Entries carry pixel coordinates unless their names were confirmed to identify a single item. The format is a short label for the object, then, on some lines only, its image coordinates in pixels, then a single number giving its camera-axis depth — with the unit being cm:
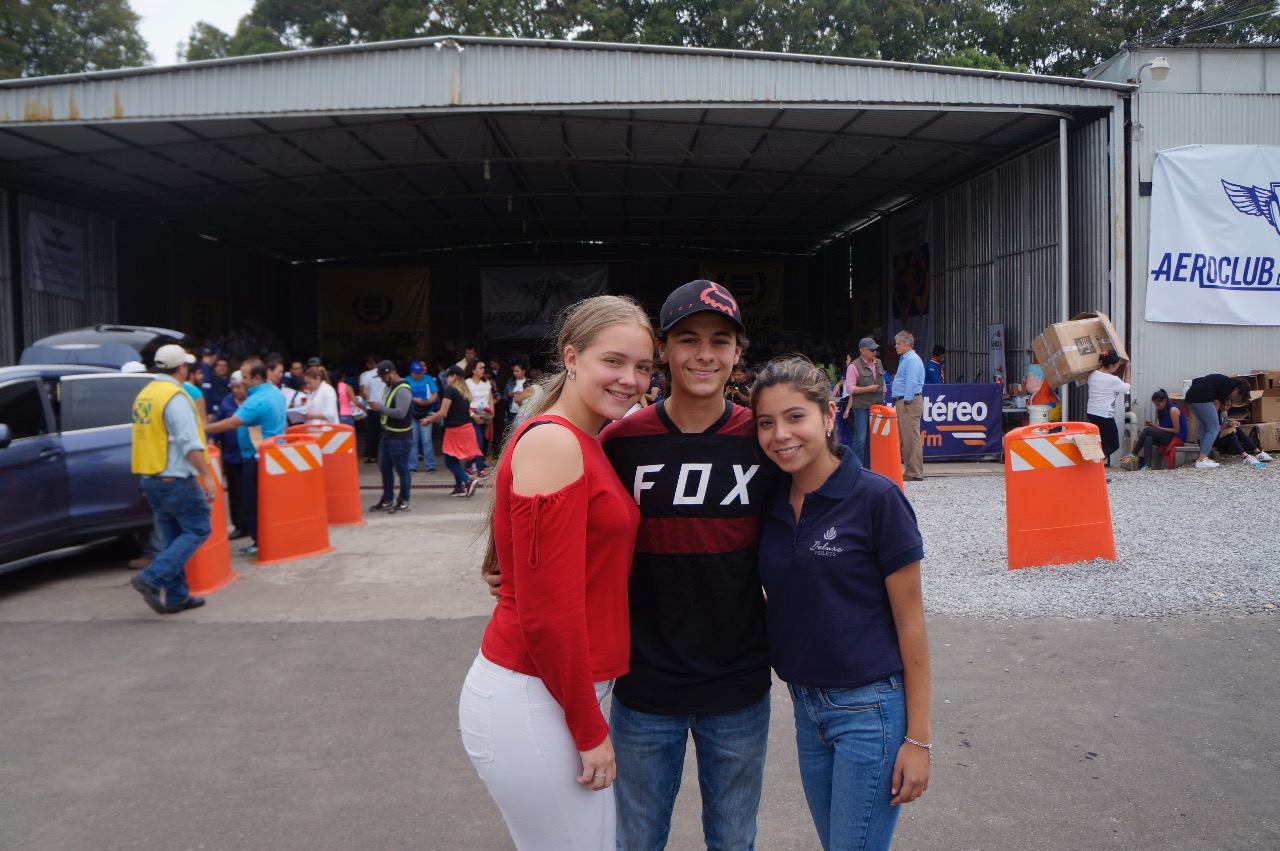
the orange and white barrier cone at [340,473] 1041
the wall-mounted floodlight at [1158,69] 1361
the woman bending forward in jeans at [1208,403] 1246
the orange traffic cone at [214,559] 721
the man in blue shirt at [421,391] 1251
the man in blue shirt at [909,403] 1212
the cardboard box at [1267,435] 1324
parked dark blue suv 717
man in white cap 641
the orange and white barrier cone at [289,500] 820
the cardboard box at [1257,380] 1351
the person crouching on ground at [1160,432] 1288
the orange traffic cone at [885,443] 1050
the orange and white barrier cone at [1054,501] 680
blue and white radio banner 1452
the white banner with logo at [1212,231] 1363
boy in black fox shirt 225
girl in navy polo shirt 217
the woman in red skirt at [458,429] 1235
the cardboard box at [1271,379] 1337
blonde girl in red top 185
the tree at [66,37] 3391
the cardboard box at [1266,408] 1330
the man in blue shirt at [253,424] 866
